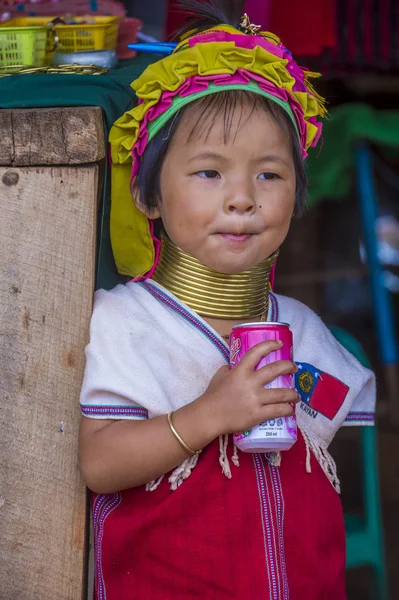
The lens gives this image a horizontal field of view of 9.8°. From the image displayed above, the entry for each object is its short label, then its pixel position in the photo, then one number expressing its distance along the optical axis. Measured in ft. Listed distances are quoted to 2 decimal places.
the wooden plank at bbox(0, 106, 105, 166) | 7.03
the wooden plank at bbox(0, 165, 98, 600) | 7.09
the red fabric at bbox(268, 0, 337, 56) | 10.97
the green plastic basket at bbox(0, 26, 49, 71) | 7.71
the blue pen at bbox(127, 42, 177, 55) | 7.32
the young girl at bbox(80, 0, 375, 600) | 6.97
